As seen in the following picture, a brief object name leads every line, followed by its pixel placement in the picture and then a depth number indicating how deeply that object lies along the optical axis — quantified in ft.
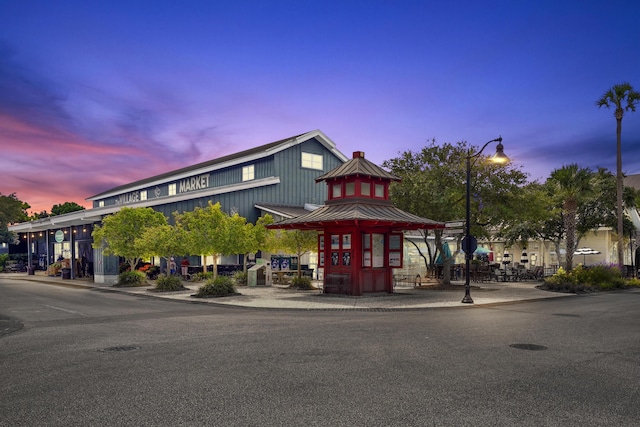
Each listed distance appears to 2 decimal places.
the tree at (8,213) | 208.33
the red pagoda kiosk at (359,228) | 76.28
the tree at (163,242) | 94.73
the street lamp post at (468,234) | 64.39
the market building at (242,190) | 121.70
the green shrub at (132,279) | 105.40
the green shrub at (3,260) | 206.64
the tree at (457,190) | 89.40
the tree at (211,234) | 91.20
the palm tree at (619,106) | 108.47
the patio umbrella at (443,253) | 97.25
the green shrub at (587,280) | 88.28
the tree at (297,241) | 92.48
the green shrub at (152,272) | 126.62
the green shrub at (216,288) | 77.36
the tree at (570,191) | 96.94
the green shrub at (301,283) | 90.12
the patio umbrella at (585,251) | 131.94
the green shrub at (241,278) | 102.06
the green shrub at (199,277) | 111.34
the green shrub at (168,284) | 89.04
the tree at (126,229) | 104.06
